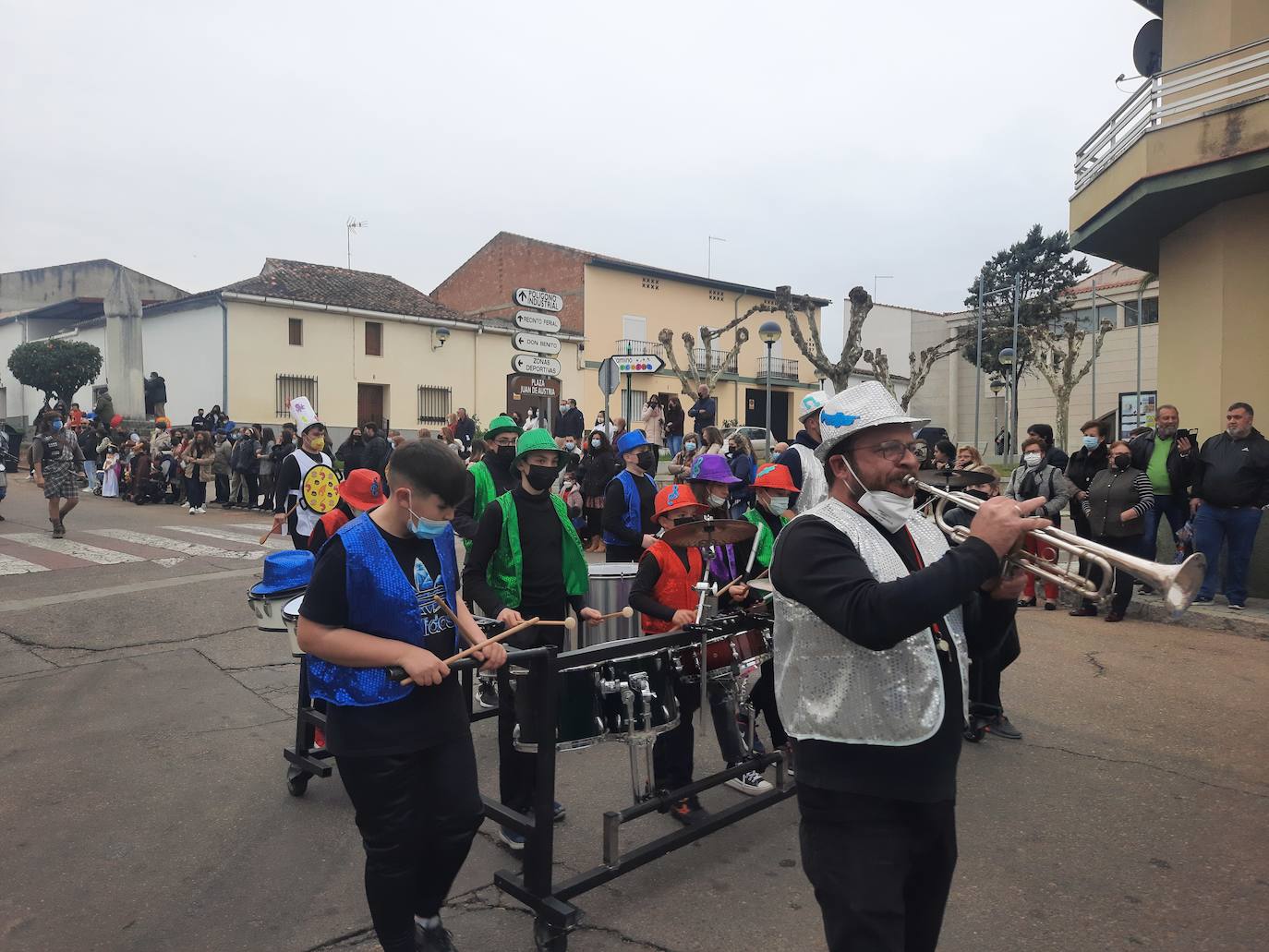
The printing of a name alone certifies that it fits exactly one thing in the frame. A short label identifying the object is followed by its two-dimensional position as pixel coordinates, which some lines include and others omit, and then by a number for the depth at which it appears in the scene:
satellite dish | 12.85
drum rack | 3.25
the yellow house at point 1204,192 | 10.09
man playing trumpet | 2.07
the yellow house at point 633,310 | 41.50
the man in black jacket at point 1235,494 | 8.52
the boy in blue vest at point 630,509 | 5.89
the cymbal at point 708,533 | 3.82
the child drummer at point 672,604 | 4.30
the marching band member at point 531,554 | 4.41
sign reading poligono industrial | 10.76
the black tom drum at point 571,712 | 3.44
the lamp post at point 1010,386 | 27.37
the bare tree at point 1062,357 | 32.22
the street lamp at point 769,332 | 18.69
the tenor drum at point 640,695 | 3.55
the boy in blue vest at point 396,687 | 2.75
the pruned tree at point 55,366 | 32.16
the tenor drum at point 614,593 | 4.97
